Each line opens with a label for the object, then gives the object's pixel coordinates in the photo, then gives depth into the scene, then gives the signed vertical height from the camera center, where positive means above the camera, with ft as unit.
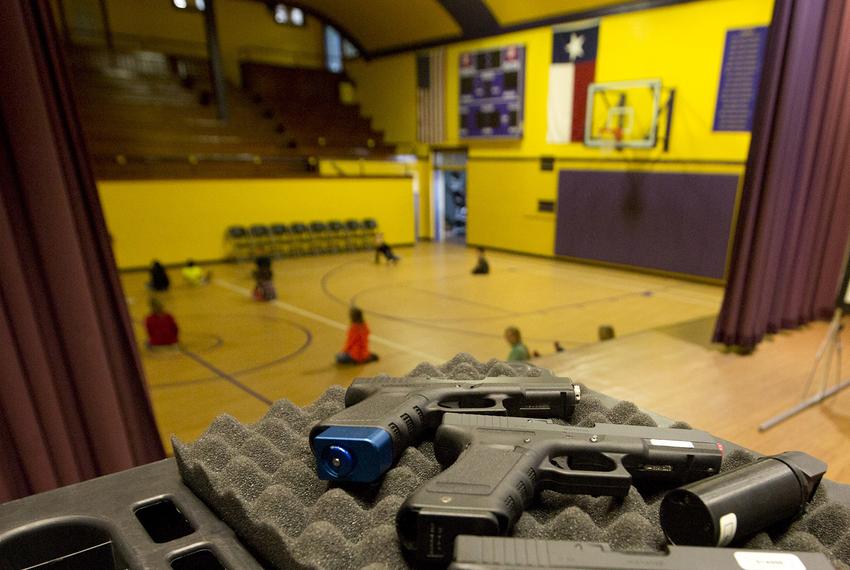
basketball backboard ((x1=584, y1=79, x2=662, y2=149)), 30.45 +1.93
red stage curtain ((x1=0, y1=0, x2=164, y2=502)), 5.51 -1.46
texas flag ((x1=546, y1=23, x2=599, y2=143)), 33.30 +4.56
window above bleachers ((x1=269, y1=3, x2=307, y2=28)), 51.06 +14.02
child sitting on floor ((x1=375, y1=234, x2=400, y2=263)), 35.94 -6.50
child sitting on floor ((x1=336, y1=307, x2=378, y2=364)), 17.21 -6.21
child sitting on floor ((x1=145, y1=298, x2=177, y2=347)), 18.37 -5.80
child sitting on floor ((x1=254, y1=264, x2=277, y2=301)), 25.31 -6.37
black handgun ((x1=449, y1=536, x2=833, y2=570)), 2.40 -1.92
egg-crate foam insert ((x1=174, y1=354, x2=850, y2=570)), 2.95 -2.22
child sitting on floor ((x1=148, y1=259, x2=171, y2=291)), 27.32 -6.05
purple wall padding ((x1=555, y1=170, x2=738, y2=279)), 28.71 -4.46
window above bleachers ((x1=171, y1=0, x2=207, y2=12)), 47.42 +14.19
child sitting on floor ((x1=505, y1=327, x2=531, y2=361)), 15.33 -5.88
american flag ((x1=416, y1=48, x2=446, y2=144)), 42.86 +4.69
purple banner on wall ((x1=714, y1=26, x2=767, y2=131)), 25.99 +3.22
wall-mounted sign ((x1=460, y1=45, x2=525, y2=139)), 37.55 +4.33
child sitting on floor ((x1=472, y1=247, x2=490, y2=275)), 32.27 -7.20
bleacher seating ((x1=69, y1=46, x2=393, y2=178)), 36.32 +2.85
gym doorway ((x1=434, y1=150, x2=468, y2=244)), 45.85 -4.26
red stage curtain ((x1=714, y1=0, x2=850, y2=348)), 14.46 -1.17
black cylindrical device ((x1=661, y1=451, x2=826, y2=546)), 2.80 -2.02
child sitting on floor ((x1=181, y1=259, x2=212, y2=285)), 28.71 -6.25
